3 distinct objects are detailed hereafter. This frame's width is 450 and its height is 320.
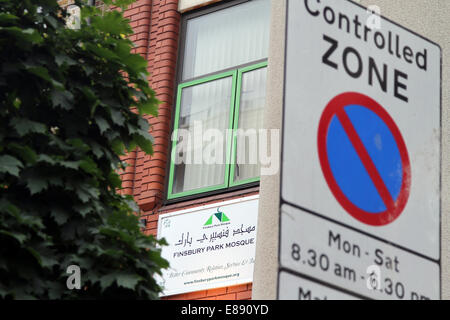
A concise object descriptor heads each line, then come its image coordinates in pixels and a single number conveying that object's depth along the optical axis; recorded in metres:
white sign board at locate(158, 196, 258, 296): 9.88
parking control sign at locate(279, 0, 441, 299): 3.11
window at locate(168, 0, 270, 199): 10.60
